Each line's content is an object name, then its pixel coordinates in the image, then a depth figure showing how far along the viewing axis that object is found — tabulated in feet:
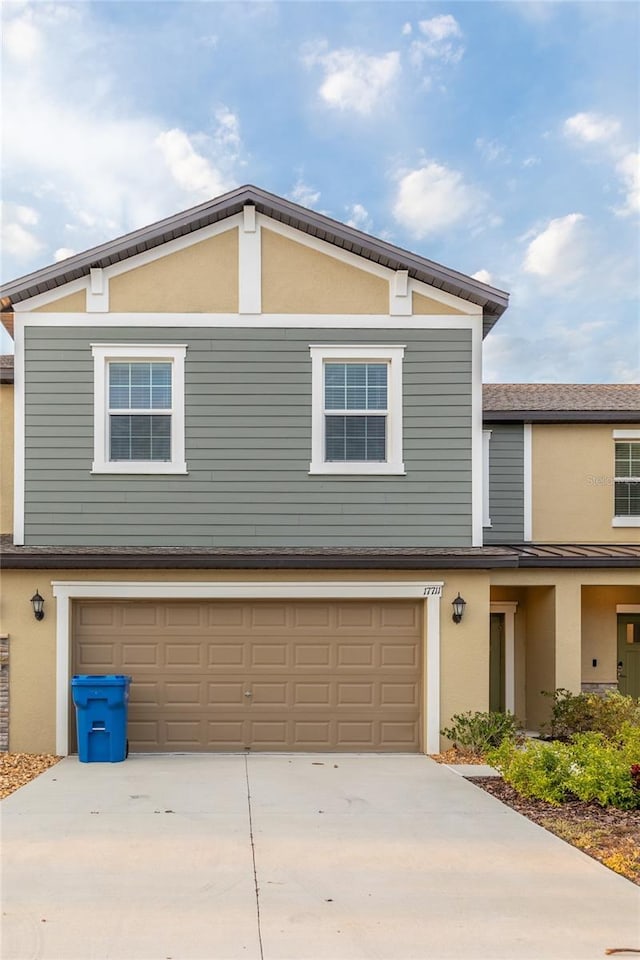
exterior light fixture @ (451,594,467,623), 32.83
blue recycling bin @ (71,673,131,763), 30.58
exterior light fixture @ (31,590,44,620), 32.14
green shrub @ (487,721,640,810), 24.06
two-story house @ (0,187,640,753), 32.94
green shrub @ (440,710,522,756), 31.58
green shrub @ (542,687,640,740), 33.30
